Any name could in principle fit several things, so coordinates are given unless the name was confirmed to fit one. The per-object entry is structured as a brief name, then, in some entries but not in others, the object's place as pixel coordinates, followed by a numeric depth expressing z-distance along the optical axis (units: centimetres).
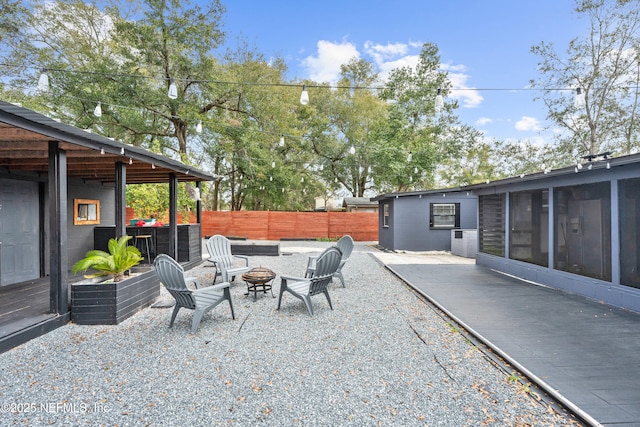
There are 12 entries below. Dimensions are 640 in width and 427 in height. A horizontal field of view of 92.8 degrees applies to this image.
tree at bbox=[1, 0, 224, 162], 1185
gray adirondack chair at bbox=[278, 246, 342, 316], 415
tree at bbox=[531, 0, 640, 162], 1355
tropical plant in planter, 389
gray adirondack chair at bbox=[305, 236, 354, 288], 626
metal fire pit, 475
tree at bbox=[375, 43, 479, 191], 1691
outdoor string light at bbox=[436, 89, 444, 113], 591
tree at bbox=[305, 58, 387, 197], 1994
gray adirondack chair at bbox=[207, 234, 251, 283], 593
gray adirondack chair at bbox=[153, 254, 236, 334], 349
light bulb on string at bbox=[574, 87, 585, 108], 517
